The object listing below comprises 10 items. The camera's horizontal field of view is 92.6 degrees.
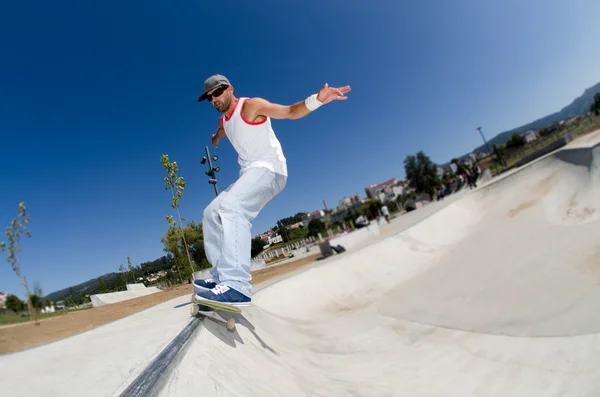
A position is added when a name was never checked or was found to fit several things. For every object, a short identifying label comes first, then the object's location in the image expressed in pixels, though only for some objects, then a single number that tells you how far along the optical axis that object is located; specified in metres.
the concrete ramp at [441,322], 2.11
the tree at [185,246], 11.19
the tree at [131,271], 11.14
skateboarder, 2.49
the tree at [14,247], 5.79
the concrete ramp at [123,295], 9.87
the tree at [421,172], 74.12
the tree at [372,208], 70.31
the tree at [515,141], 78.88
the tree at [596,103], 57.95
